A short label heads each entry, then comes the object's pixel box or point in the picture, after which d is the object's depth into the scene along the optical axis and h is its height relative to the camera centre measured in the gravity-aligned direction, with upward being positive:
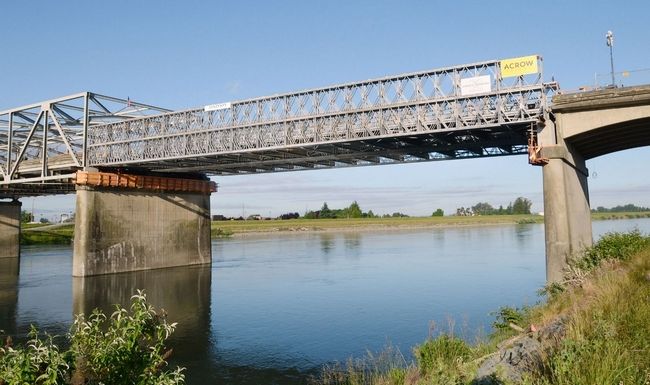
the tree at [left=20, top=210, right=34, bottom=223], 162.55 +3.29
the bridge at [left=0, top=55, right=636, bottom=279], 31.84 +6.16
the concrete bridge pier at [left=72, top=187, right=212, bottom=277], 47.56 -0.66
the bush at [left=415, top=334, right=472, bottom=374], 13.35 -3.58
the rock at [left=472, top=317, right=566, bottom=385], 8.42 -2.62
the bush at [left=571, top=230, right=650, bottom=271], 18.80 -1.23
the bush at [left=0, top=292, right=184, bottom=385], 6.68 -1.84
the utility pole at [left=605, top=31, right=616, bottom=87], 31.13 +10.94
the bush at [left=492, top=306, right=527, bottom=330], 17.47 -3.54
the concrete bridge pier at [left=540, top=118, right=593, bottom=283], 27.96 +0.60
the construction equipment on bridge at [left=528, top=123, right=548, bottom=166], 28.92 +3.67
